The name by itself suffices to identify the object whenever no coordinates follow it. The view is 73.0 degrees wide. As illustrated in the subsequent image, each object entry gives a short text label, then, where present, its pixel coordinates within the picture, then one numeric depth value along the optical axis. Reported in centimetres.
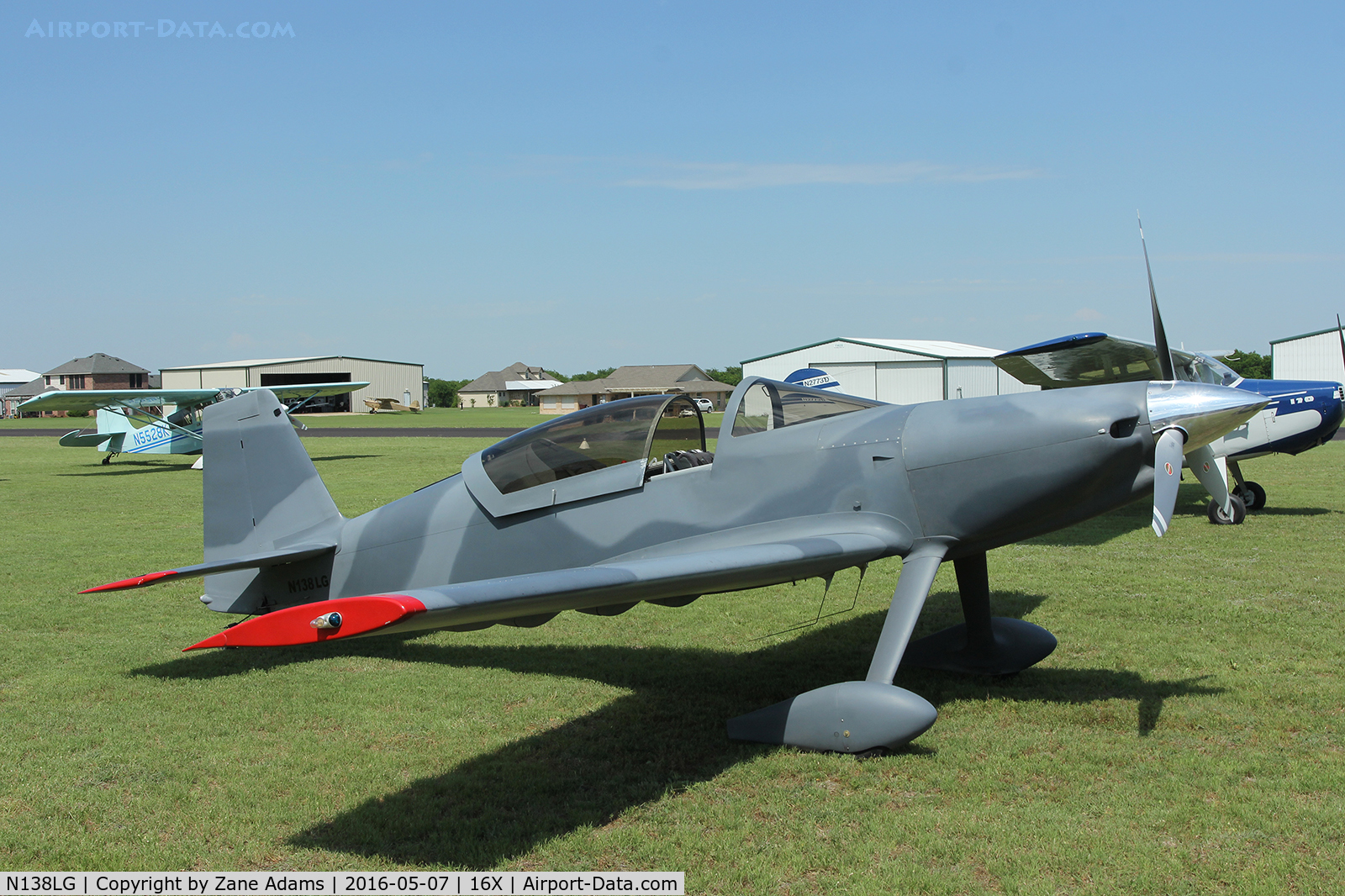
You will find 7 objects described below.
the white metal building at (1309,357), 4647
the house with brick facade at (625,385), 9644
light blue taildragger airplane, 2681
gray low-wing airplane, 462
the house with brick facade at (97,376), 11075
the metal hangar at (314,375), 8338
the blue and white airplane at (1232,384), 1252
